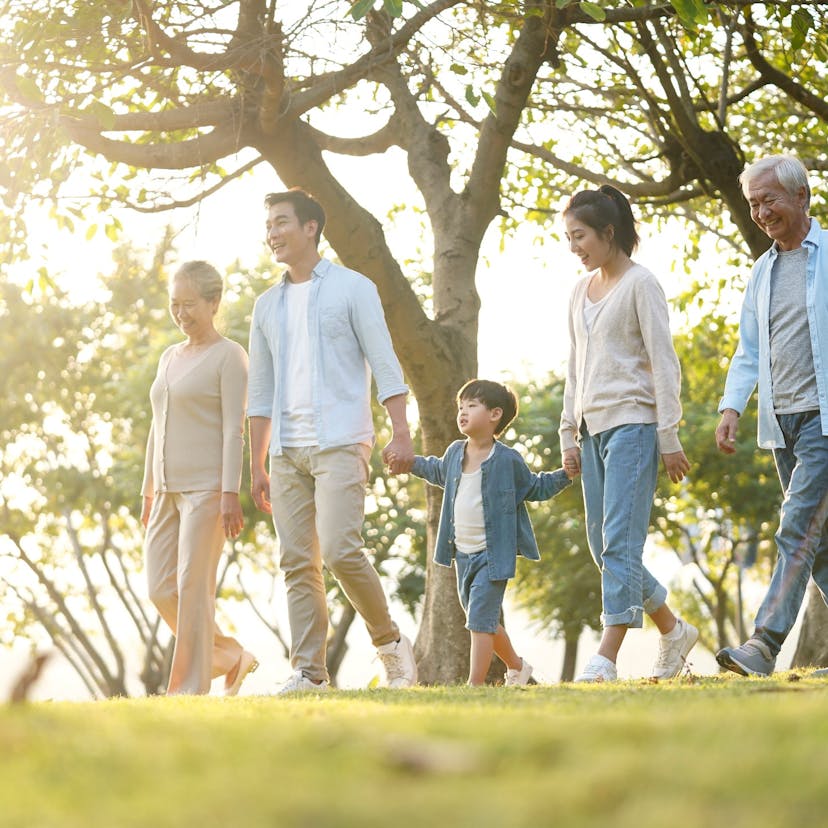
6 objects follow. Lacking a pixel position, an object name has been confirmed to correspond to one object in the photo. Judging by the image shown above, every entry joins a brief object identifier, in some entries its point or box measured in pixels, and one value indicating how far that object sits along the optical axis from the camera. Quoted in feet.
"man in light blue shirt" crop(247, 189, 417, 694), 22.18
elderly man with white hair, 20.52
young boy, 23.56
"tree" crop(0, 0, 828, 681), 26.40
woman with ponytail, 21.20
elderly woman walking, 23.62
